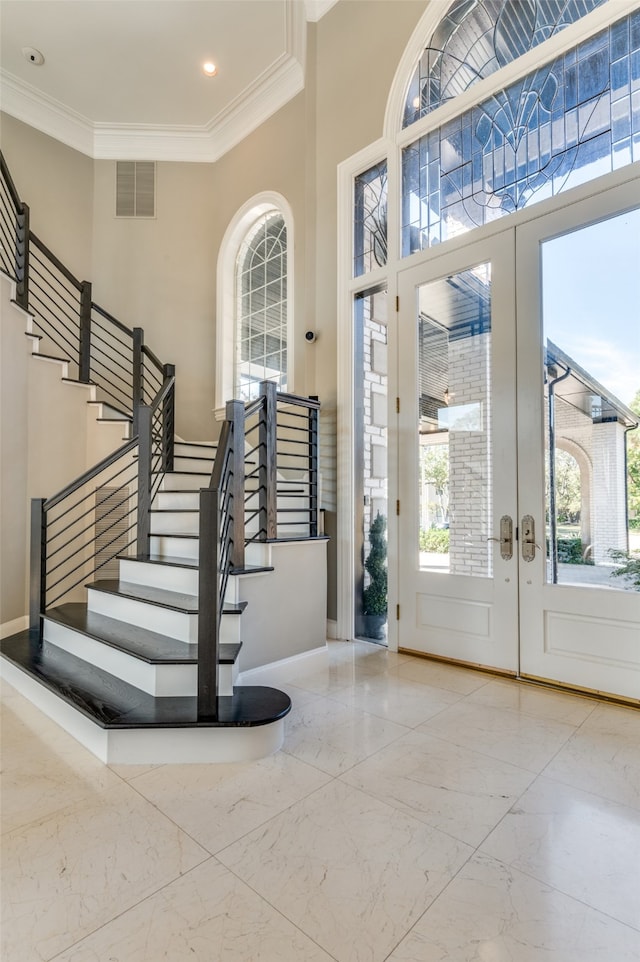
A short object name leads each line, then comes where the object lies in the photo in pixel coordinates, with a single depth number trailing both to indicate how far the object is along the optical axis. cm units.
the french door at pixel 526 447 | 269
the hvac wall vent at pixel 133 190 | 582
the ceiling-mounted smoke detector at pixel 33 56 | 482
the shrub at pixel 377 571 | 395
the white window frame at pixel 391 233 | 310
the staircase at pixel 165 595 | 211
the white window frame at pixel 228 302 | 552
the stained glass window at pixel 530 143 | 269
